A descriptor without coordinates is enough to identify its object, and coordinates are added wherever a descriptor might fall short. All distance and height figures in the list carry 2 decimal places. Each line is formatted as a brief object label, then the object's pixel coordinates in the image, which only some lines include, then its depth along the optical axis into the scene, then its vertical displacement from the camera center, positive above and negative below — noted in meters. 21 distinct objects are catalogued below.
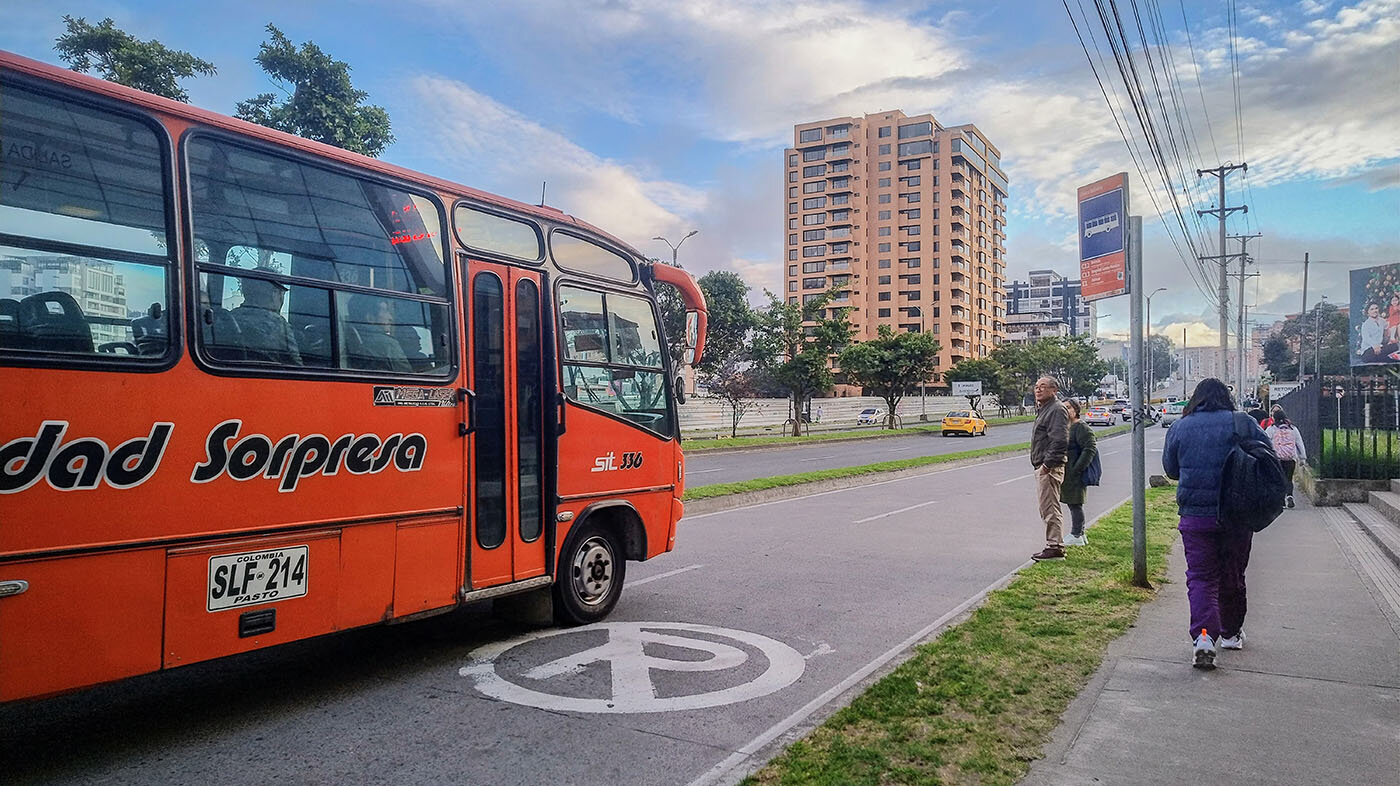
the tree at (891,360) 52.22 +1.86
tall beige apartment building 108.88 +21.54
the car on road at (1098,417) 59.41 -1.86
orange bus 3.85 +0.03
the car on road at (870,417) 71.31 -2.01
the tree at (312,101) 21.52 +7.29
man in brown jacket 9.86 -0.73
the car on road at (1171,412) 72.44 -1.88
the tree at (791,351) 43.84 +2.08
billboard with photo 31.17 +2.57
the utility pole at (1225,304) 39.25 +3.76
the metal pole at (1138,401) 8.17 -0.11
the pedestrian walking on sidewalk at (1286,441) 14.05 -0.84
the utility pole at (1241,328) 46.02 +3.50
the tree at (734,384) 41.91 +0.42
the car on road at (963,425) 48.25 -1.87
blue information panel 8.45 +1.49
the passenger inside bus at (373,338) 5.20 +0.35
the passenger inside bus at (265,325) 4.64 +0.39
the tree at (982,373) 81.31 +1.65
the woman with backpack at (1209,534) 5.78 -0.95
